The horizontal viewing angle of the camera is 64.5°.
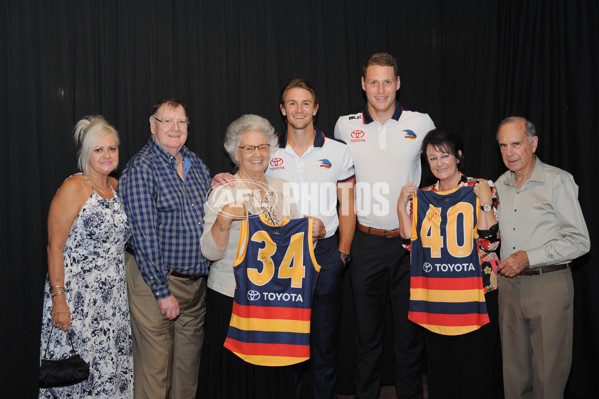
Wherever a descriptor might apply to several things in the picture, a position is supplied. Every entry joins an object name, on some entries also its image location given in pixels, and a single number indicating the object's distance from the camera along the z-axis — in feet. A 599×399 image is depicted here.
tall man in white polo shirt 10.60
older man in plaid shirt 9.00
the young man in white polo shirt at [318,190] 10.16
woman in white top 9.05
